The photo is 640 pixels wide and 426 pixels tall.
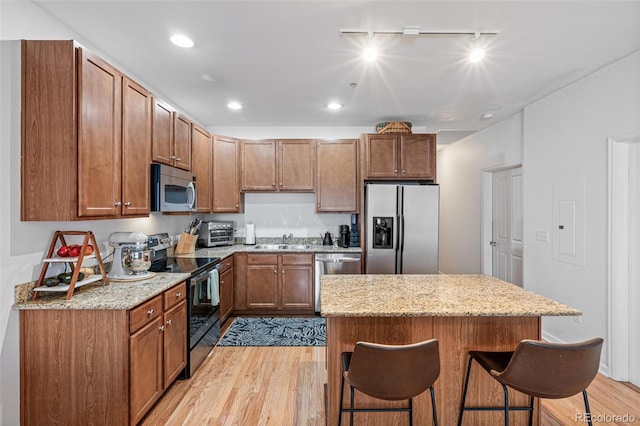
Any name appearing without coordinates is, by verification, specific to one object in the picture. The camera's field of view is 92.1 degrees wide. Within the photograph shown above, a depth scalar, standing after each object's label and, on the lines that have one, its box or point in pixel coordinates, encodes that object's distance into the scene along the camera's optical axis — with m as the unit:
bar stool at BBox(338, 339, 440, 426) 1.39
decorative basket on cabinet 4.15
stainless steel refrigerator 3.92
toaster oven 4.23
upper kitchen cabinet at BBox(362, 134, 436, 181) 4.12
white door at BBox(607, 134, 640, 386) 2.58
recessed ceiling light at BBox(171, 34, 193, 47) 2.27
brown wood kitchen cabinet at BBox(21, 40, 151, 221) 1.81
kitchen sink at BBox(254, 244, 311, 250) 4.43
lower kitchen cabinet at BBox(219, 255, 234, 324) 3.59
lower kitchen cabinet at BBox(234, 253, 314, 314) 4.05
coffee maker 4.30
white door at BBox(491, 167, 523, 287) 4.13
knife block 3.73
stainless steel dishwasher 4.00
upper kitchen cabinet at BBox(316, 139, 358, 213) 4.30
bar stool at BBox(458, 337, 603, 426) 1.42
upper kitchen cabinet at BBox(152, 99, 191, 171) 2.68
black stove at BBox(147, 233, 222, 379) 2.65
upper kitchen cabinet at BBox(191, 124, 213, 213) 3.59
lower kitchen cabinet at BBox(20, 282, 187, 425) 1.78
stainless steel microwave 2.62
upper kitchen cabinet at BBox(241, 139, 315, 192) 4.35
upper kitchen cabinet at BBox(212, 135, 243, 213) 4.16
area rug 3.34
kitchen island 1.81
